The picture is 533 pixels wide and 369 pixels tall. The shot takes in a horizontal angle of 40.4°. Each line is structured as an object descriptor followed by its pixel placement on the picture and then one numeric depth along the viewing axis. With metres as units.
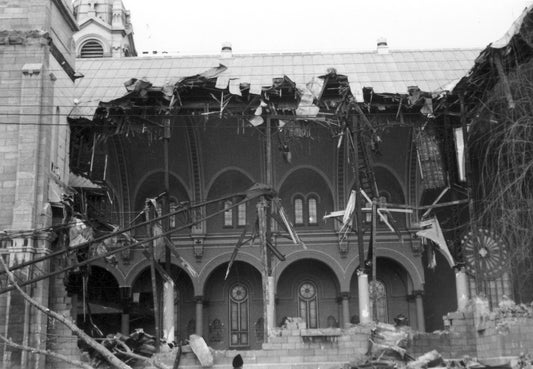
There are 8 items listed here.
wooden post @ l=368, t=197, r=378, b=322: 20.30
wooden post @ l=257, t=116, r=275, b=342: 19.69
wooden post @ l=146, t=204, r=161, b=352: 21.02
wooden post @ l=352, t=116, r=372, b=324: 21.42
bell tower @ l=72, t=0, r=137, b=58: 49.91
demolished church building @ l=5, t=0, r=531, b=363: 21.83
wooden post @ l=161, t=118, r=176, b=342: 22.81
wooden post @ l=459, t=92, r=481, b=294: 21.39
